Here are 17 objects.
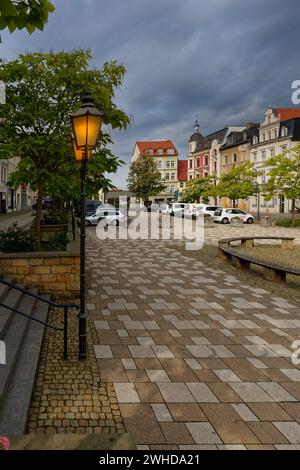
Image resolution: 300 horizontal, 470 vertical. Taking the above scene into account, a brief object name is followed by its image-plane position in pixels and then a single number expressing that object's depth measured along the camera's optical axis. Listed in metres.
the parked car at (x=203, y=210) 36.41
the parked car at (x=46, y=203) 44.14
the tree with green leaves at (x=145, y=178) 69.06
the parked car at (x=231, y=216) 33.97
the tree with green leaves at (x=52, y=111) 8.84
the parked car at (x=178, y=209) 41.50
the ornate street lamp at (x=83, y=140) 4.73
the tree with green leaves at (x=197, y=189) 50.72
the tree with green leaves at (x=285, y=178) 28.31
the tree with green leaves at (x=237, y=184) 37.06
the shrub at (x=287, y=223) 29.81
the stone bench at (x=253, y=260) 9.80
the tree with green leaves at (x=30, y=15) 3.55
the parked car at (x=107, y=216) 28.64
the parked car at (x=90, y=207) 31.91
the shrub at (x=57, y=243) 9.48
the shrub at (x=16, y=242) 8.50
